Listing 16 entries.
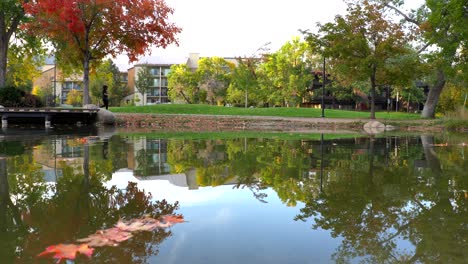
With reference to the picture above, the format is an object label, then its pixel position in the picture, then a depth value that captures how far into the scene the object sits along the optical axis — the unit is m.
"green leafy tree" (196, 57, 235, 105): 66.69
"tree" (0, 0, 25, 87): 26.61
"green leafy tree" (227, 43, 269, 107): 52.75
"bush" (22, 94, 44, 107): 27.06
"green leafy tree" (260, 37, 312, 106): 52.75
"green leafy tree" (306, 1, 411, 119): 26.91
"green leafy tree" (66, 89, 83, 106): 81.31
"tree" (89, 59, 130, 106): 68.25
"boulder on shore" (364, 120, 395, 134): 26.41
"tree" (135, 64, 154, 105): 77.69
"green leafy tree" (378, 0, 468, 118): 21.67
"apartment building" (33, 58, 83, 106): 93.00
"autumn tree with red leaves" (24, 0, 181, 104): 23.69
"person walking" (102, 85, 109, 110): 27.72
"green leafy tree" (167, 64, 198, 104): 70.50
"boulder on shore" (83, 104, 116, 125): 25.97
